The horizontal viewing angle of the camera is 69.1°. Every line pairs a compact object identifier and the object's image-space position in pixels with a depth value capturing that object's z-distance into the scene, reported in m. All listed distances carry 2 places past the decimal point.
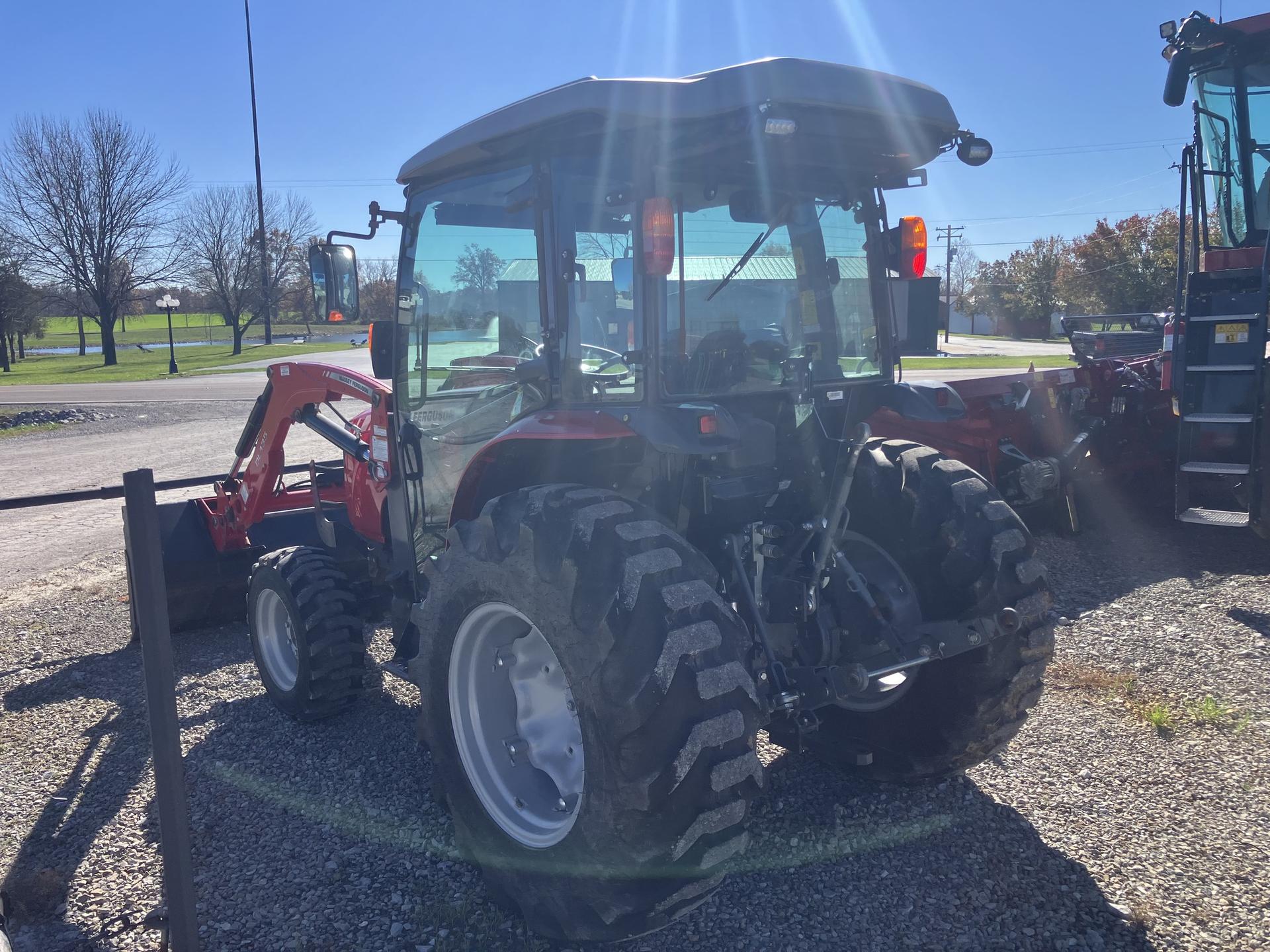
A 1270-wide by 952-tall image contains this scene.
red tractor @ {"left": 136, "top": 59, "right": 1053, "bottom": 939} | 2.49
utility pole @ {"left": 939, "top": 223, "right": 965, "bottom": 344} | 65.19
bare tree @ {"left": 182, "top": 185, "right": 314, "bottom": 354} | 43.47
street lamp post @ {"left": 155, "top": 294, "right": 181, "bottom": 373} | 33.38
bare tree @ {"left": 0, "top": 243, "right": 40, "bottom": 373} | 34.88
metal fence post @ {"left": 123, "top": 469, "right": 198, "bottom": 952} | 2.46
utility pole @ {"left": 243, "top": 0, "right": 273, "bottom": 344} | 31.95
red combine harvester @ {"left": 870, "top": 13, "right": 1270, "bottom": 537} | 6.29
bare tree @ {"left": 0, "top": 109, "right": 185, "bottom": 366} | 36.16
